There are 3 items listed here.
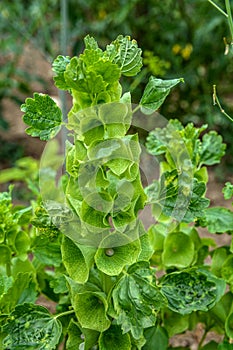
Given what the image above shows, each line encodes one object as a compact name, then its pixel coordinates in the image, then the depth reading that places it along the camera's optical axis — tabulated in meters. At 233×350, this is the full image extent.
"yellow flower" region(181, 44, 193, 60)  2.71
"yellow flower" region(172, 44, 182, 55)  2.69
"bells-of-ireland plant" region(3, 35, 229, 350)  0.90
